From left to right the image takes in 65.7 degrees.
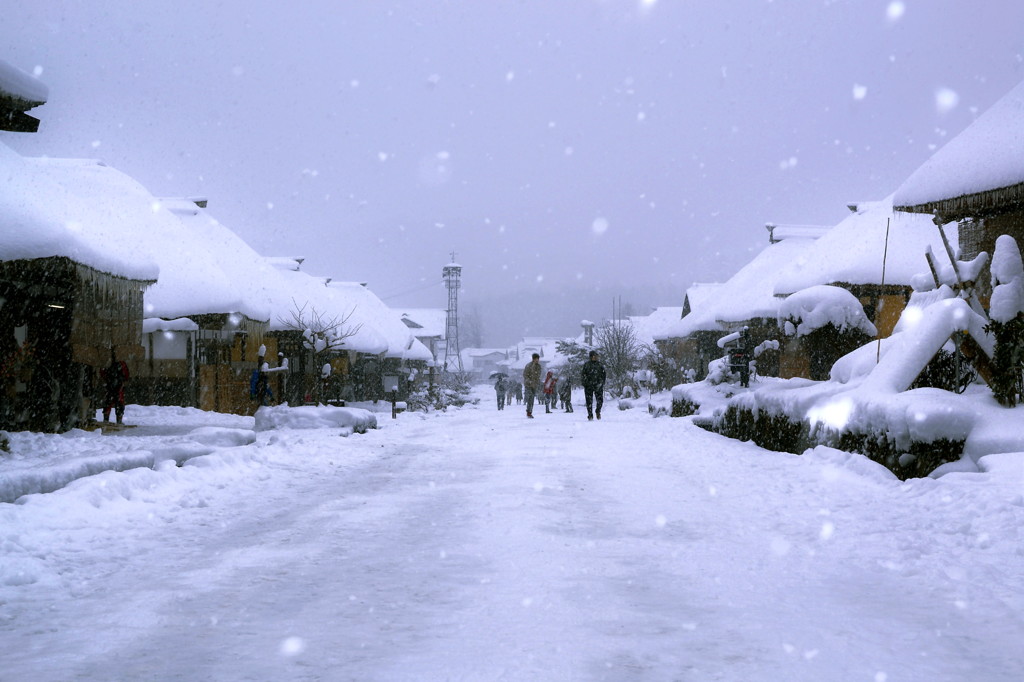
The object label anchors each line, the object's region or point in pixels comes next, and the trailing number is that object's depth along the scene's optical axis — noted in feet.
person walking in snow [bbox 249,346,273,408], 63.55
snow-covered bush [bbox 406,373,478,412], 109.60
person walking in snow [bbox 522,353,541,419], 77.46
